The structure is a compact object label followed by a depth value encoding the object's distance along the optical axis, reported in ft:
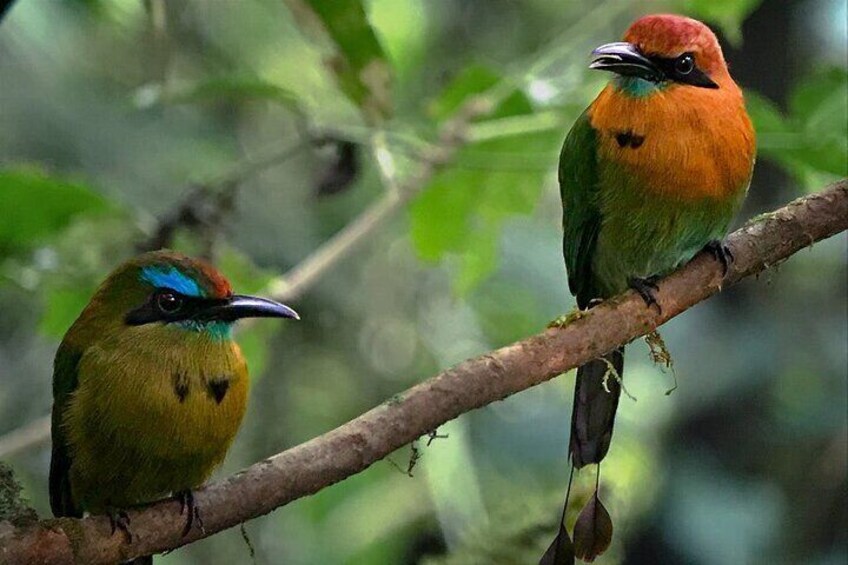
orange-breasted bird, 17.65
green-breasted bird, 16.44
